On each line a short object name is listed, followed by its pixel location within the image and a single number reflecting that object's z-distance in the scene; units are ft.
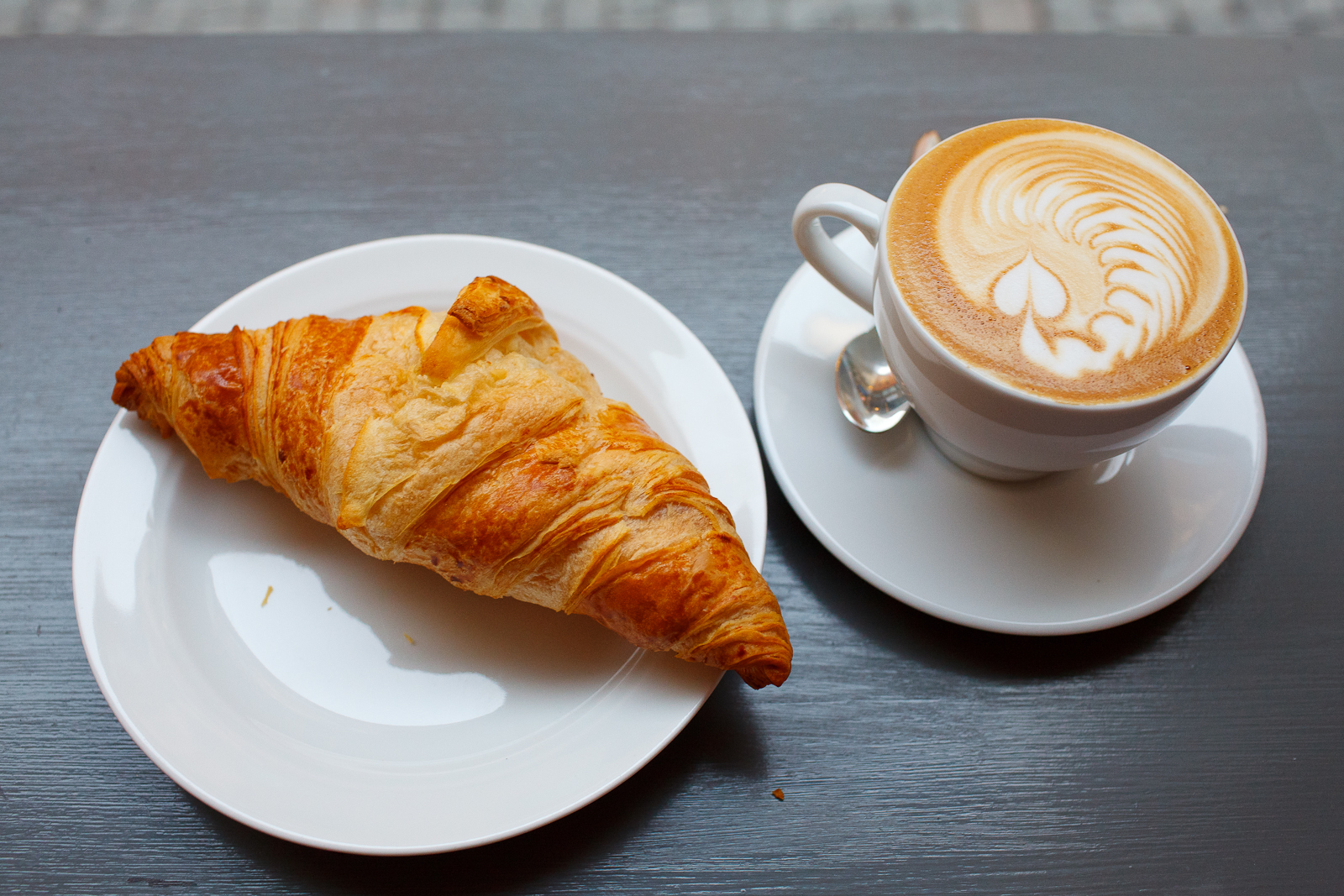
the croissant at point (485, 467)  1.94
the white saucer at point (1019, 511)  2.03
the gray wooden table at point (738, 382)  1.99
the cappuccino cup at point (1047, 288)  1.91
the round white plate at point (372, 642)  1.91
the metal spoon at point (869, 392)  2.13
